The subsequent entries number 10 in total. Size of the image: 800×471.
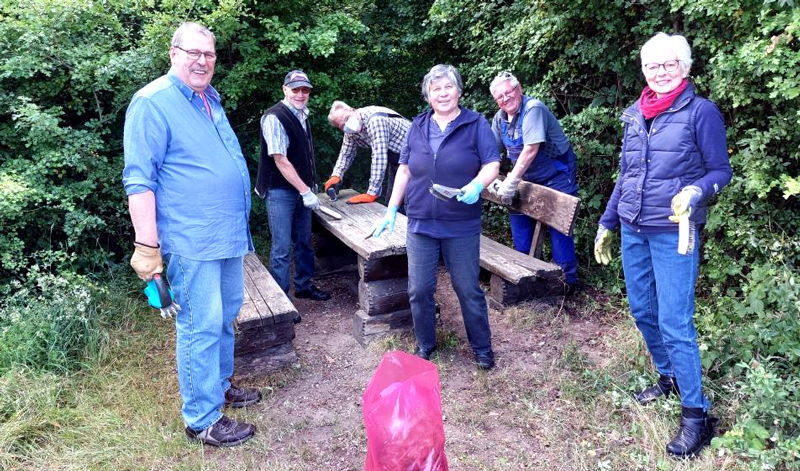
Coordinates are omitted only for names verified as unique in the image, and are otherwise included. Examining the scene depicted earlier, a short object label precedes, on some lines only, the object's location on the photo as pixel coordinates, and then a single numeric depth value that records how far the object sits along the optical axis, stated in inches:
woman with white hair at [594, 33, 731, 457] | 103.0
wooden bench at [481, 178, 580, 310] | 172.2
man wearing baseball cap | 178.4
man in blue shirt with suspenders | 177.8
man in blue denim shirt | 105.8
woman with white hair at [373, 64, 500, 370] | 133.0
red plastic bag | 71.0
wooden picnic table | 162.2
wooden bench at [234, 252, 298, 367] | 146.9
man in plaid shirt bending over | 193.9
